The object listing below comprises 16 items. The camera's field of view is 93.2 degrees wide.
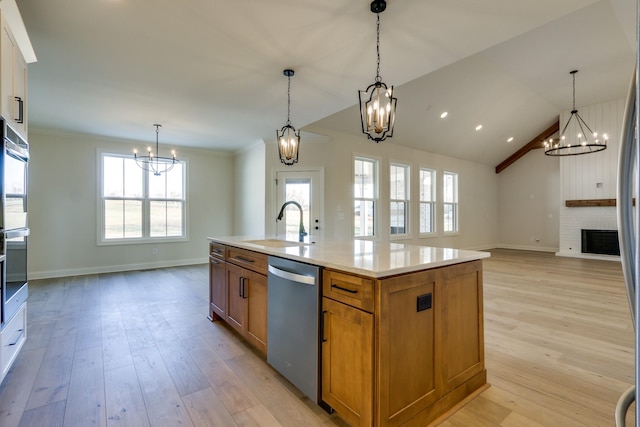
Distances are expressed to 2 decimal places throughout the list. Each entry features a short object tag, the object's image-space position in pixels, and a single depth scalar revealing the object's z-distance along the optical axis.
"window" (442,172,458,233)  8.09
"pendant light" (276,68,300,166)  3.52
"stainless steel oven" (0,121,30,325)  1.90
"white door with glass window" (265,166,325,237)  5.72
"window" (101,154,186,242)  5.71
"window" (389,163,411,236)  6.88
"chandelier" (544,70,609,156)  7.30
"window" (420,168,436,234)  7.54
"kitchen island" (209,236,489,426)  1.41
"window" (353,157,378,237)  6.26
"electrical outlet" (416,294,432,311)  1.56
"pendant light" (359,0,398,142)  2.37
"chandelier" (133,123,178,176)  5.92
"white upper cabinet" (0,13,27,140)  1.89
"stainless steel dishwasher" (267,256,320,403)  1.72
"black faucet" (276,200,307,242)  2.97
